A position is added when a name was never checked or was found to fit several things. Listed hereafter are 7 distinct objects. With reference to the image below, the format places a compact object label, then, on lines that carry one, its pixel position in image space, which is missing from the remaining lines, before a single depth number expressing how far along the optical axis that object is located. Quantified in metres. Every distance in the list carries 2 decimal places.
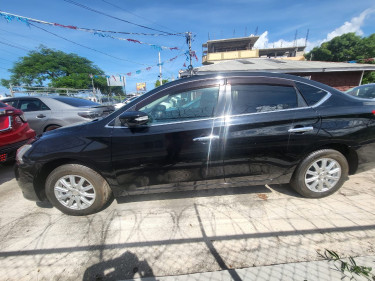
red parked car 3.13
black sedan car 1.98
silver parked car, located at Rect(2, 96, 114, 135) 4.53
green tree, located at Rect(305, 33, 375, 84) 31.75
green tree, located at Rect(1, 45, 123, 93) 30.17
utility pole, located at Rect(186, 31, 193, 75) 12.26
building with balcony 33.66
